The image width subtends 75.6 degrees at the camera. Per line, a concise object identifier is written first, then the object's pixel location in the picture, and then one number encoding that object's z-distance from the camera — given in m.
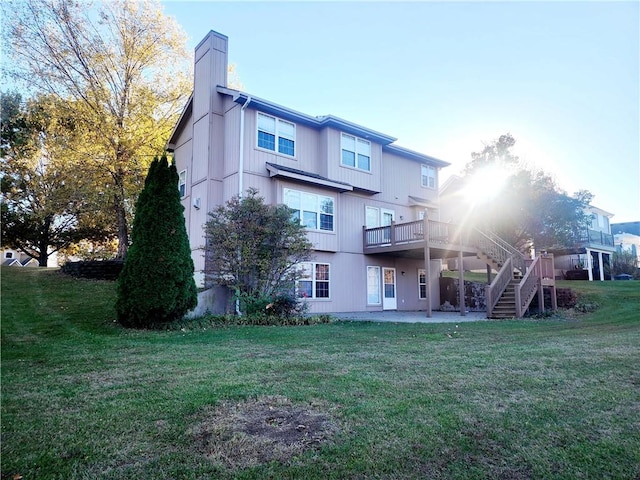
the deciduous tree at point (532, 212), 21.42
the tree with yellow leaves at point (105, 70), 18.16
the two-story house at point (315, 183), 14.53
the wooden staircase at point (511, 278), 14.20
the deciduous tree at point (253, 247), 11.48
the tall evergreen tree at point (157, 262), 9.12
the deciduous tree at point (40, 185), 19.08
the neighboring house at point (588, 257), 26.45
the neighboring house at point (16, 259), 39.87
